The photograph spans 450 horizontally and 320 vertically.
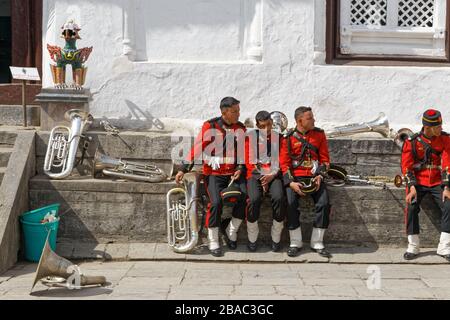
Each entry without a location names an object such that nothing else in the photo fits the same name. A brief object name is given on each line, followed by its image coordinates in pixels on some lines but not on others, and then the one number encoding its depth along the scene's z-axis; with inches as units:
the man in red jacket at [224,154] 336.8
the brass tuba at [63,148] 351.3
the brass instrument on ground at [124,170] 349.1
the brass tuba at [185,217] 333.7
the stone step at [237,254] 329.4
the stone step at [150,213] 346.9
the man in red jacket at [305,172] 331.9
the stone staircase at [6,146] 361.4
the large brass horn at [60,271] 266.7
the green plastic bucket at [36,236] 326.6
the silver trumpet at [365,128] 373.4
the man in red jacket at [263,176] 330.6
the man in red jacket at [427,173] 331.0
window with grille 403.2
